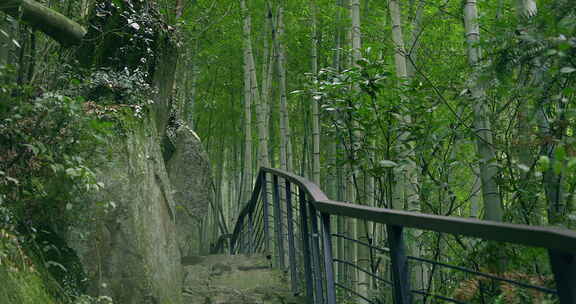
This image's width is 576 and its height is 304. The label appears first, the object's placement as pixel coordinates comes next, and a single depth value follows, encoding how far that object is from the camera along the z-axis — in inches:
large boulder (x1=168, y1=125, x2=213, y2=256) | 315.3
